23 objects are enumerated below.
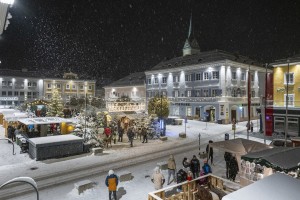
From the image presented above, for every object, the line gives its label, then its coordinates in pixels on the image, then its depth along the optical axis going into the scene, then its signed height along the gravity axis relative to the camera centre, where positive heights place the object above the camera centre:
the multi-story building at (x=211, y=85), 40.28 +3.09
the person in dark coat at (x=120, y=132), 23.93 -3.68
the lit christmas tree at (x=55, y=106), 37.50 -1.16
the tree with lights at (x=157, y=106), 32.25 -0.98
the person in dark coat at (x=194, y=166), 12.71 -3.94
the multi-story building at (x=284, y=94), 27.33 +0.74
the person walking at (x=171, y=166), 12.56 -3.92
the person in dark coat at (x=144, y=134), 23.69 -3.81
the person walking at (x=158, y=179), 10.52 -3.91
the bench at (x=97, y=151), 18.91 -4.53
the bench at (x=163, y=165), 14.80 -4.52
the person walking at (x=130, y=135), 21.70 -3.58
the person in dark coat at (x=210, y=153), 16.12 -4.06
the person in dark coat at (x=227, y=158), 13.46 -3.79
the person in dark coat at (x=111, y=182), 10.08 -3.87
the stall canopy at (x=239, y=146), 12.78 -2.88
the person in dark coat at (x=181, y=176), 11.30 -4.03
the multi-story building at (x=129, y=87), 60.03 +3.76
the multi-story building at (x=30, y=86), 61.31 +4.14
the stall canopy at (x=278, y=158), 9.17 -2.72
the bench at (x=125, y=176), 12.81 -4.59
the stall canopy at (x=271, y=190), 4.31 -1.89
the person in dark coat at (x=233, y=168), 12.68 -4.04
